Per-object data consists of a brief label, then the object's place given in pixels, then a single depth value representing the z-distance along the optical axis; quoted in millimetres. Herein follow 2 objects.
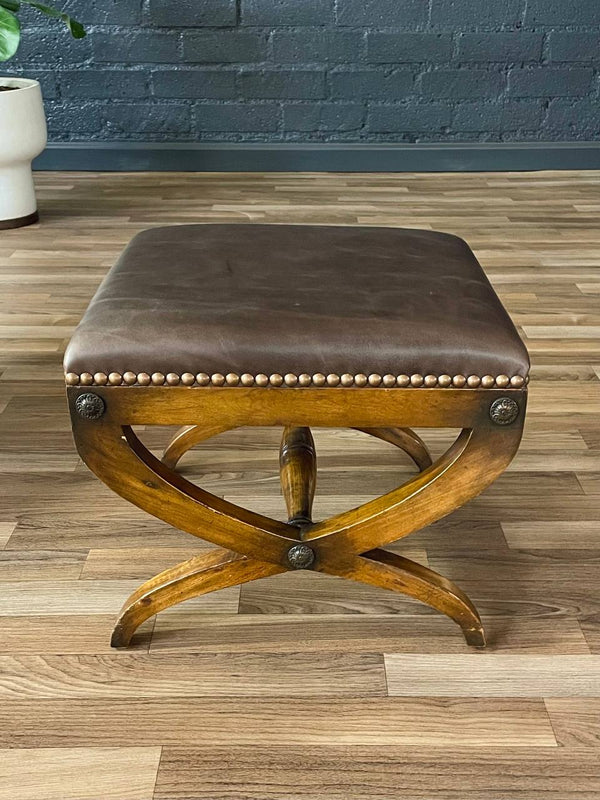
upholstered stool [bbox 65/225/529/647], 905
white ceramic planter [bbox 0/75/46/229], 2359
